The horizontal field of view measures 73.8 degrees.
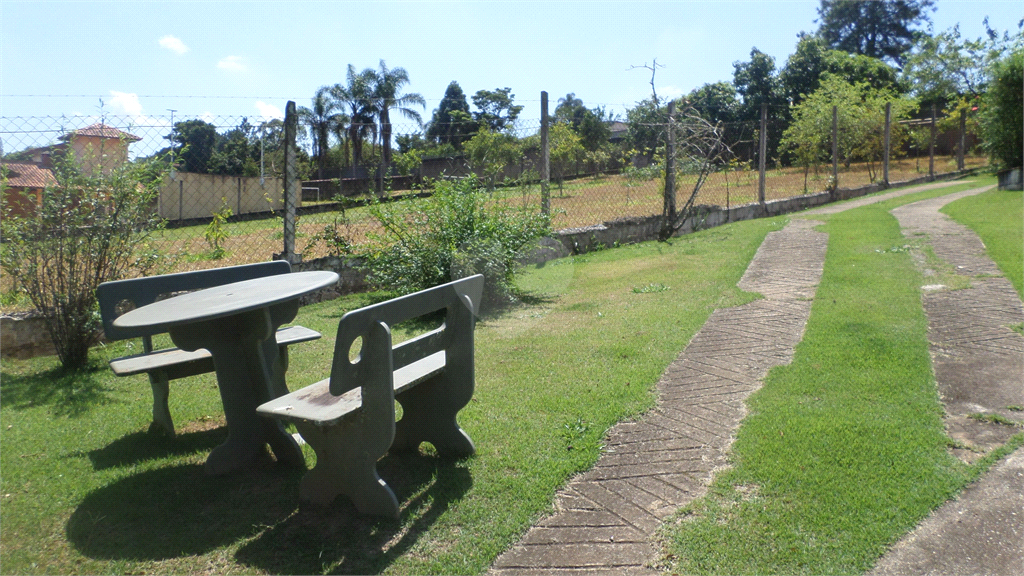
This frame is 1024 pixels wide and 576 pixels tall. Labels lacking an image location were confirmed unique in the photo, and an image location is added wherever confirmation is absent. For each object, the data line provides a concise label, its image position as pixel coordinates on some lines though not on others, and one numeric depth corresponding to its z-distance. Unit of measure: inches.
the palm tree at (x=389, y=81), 1726.1
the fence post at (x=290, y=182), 260.8
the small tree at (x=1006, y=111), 656.4
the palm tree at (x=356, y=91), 1681.8
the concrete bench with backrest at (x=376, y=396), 98.7
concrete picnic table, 119.8
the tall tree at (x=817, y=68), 1464.1
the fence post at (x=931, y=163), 838.5
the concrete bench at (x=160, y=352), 136.2
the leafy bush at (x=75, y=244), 183.6
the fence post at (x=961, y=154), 934.7
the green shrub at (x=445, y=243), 239.3
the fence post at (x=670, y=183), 424.5
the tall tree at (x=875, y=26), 2049.7
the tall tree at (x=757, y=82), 1530.9
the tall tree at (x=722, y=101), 1530.5
